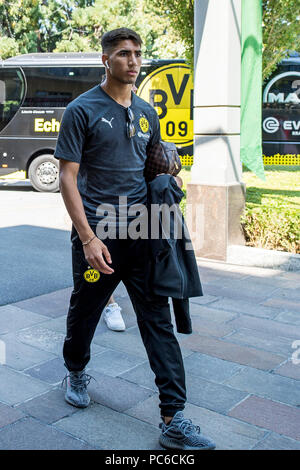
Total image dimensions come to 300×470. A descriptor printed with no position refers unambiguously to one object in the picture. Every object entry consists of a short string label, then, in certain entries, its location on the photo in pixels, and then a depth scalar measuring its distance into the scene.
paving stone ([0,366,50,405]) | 3.25
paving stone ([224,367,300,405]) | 3.35
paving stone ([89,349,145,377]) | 3.67
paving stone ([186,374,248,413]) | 3.21
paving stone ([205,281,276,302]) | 5.32
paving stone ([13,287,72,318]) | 4.88
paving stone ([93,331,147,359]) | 3.99
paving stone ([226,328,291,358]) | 4.07
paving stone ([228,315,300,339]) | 4.38
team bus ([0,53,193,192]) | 14.33
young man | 2.70
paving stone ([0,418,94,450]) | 2.73
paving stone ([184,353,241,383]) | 3.60
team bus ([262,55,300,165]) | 15.38
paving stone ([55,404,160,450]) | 2.77
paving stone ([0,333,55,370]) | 3.75
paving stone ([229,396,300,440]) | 2.96
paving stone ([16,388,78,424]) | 3.03
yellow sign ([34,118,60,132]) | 14.35
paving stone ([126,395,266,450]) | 2.81
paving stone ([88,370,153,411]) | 3.21
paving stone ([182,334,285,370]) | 3.83
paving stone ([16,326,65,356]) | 4.02
